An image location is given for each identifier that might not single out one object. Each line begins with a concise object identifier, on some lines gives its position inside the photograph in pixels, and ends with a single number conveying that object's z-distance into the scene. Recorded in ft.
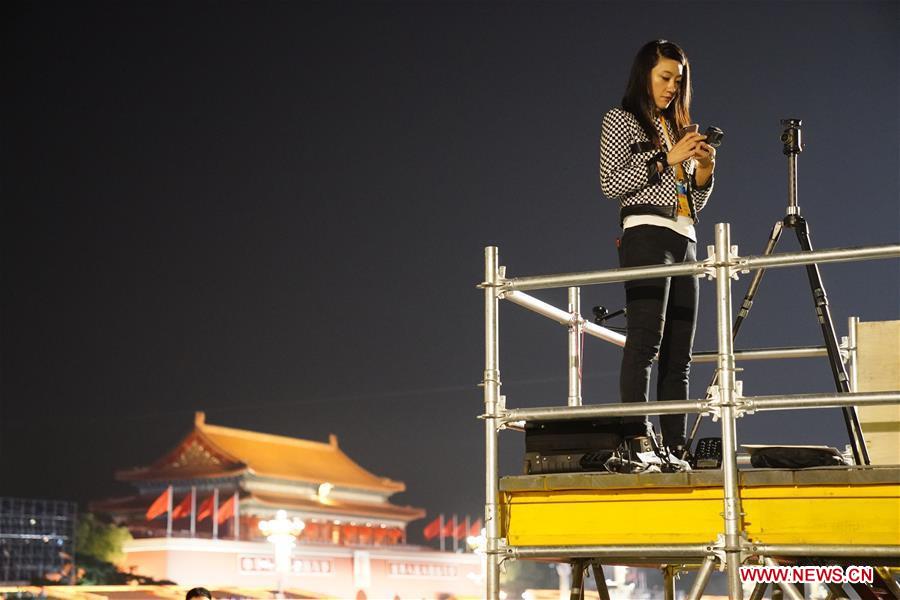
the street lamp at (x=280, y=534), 66.08
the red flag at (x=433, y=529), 129.39
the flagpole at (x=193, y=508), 111.21
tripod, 12.18
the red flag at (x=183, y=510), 115.65
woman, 11.02
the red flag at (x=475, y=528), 133.00
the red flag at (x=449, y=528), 130.72
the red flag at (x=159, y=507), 111.14
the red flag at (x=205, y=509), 112.47
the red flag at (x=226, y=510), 108.88
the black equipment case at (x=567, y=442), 10.48
